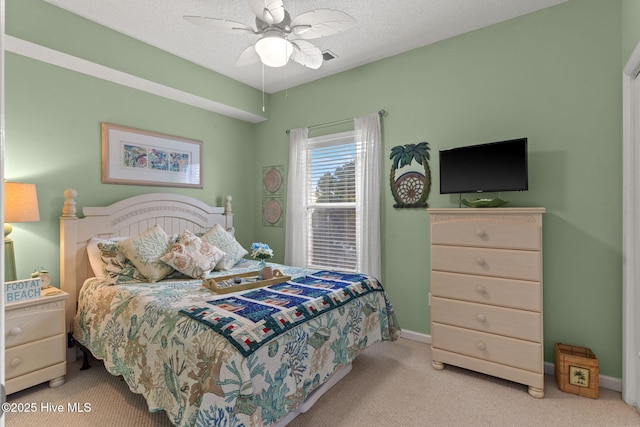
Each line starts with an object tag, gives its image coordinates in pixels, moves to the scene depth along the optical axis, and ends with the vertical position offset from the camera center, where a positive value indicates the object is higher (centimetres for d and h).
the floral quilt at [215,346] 149 -79
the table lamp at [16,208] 219 +2
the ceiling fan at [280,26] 196 +120
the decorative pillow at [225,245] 308 -35
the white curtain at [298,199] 387 +14
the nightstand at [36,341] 211 -91
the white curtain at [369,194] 328 +18
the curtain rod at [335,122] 328 +101
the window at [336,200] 332 +13
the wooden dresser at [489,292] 218 -60
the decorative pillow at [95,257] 265 -39
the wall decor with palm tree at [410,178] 303 +32
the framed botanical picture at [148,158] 303 +55
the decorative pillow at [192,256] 268 -40
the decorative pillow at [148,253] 260 -35
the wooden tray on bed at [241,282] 225 -54
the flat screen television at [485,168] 238 +34
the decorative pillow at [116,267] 254 -46
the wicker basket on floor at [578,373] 214 -111
